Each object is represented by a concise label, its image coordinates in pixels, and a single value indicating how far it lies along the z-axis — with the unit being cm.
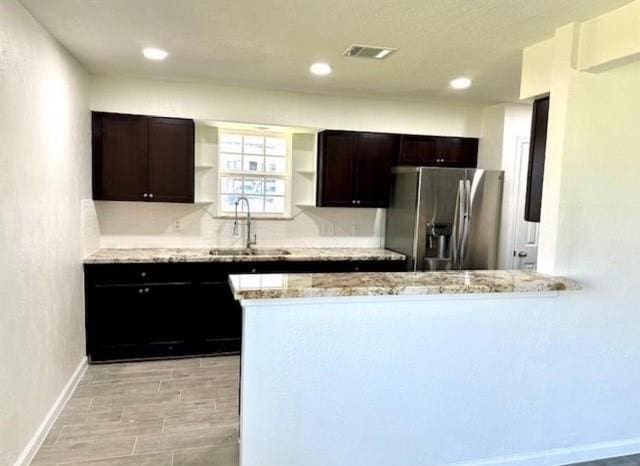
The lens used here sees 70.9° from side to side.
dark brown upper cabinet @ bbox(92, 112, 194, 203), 393
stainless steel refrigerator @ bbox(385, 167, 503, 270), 415
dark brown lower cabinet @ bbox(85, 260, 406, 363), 378
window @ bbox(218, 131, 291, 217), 451
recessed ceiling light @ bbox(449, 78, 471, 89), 367
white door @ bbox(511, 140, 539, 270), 449
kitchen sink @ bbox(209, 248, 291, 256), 420
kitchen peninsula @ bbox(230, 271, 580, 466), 210
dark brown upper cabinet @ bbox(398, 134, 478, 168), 461
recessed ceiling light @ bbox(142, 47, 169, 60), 311
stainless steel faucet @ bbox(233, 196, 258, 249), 451
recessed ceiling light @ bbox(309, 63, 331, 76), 337
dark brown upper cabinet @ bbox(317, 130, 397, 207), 446
